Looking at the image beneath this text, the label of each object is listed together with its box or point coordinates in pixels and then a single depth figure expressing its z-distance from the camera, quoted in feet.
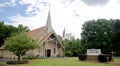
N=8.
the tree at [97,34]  68.83
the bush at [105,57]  36.80
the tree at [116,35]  48.52
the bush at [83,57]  42.17
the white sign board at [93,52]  41.69
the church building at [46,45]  58.69
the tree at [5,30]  74.50
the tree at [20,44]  40.07
